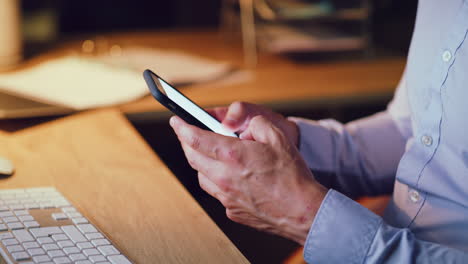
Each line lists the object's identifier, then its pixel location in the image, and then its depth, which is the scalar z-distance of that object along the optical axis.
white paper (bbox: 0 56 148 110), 1.41
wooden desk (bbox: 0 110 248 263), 0.80
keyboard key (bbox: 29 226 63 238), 0.78
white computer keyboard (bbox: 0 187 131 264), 0.72
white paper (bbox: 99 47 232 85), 1.61
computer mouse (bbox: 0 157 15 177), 1.01
